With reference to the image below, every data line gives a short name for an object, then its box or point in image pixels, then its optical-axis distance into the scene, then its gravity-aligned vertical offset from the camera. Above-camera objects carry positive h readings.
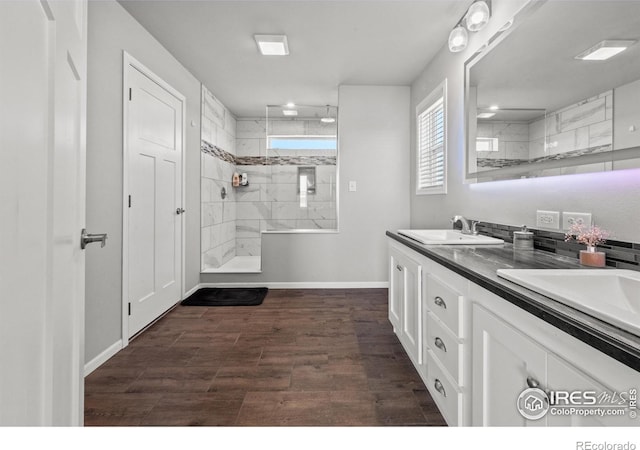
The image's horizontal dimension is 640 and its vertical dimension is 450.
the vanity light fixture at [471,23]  1.88 +1.26
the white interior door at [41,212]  0.57 +0.01
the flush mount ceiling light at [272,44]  2.62 +1.53
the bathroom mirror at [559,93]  1.17 +0.60
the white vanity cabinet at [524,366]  0.63 -0.36
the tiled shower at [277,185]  3.92 +0.43
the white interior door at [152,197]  2.38 +0.18
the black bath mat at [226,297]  3.26 -0.88
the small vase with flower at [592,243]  1.22 -0.09
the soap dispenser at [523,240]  1.63 -0.10
